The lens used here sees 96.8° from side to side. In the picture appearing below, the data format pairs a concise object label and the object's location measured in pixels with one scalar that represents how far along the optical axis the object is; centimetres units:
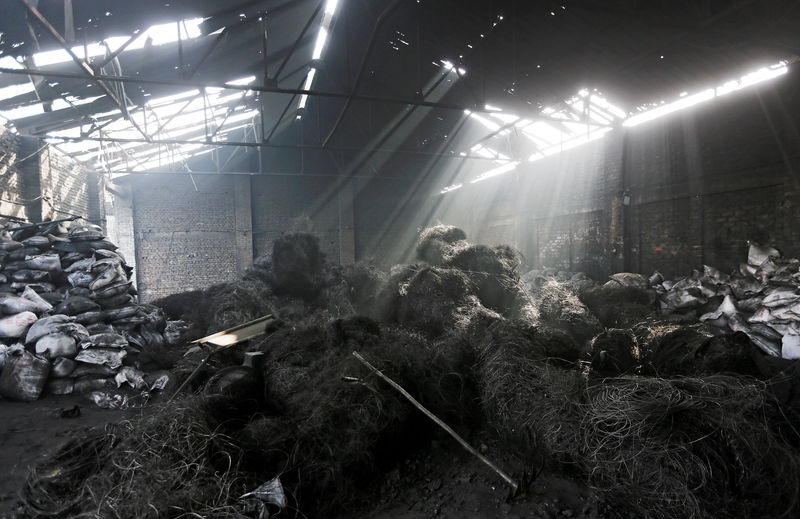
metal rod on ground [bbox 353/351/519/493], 255
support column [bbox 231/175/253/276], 1477
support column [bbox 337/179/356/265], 1583
